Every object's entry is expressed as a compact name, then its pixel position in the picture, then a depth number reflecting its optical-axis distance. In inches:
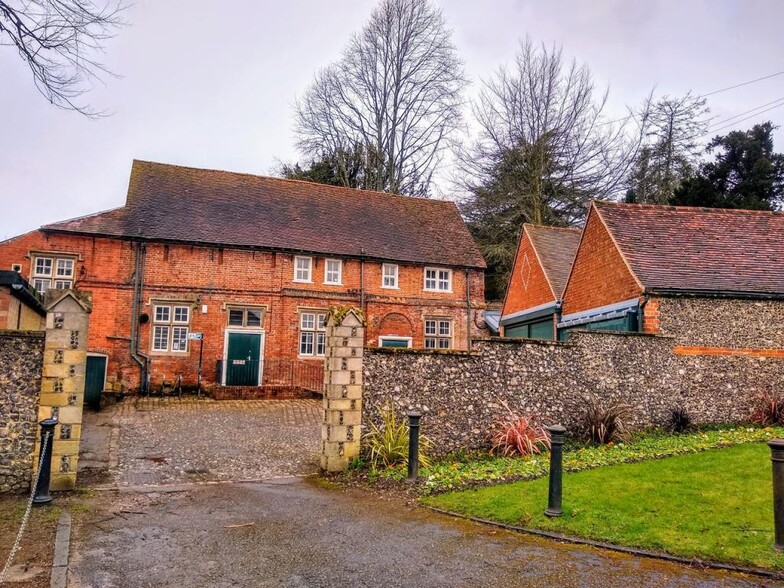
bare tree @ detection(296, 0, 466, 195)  1472.7
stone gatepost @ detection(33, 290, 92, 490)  319.0
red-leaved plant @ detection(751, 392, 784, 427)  503.5
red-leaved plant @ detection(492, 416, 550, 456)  416.5
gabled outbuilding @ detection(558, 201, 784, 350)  518.0
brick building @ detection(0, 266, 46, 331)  444.8
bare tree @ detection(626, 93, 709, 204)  1341.0
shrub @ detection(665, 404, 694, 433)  490.9
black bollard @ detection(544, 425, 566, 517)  267.3
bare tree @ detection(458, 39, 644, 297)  1245.7
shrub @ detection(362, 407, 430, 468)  384.2
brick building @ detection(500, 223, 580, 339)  786.2
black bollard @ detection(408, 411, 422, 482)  350.9
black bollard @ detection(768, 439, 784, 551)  215.8
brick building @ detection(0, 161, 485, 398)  813.2
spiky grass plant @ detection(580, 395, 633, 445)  446.9
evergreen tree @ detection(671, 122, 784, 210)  1114.7
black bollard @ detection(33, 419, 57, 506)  290.8
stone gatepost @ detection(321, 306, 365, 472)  378.3
